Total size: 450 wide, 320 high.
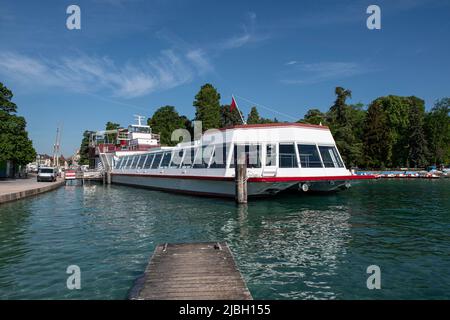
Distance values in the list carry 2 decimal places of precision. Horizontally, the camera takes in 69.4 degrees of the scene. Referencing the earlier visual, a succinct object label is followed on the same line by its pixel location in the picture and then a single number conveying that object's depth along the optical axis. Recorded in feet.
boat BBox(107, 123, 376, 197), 67.72
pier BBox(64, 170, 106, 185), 139.54
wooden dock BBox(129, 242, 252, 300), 18.20
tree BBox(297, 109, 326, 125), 235.20
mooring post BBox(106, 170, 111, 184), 157.07
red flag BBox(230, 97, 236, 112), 82.33
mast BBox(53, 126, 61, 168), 345.00
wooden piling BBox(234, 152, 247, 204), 63.72
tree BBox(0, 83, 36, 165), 132.26
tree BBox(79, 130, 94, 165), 352.53
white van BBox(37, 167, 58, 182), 139.23
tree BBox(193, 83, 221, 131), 240.32
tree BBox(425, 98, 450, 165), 245.10
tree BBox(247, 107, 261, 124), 311.27
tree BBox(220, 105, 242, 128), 267.80
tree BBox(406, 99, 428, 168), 233.96
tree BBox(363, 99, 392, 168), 242.78
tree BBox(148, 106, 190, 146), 257.69
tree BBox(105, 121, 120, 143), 312.71
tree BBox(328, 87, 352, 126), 234.17
